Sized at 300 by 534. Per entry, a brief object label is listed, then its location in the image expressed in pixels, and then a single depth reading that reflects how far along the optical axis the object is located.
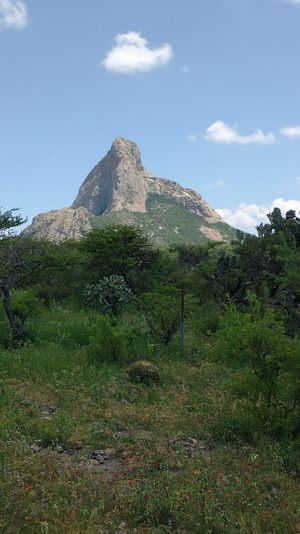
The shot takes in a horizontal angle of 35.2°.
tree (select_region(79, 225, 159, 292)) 27.62
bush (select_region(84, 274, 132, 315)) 18.44
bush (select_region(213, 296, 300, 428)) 7.52
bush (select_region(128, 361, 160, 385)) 11.09
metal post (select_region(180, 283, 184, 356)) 14.02
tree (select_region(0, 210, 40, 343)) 14.75
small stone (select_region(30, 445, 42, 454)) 6.99
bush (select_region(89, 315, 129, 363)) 12.86
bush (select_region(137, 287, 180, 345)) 15.17
